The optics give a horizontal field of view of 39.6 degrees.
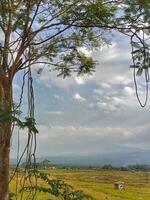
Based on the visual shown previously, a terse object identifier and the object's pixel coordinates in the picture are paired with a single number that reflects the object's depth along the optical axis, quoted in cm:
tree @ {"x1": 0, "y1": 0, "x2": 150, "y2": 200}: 495
